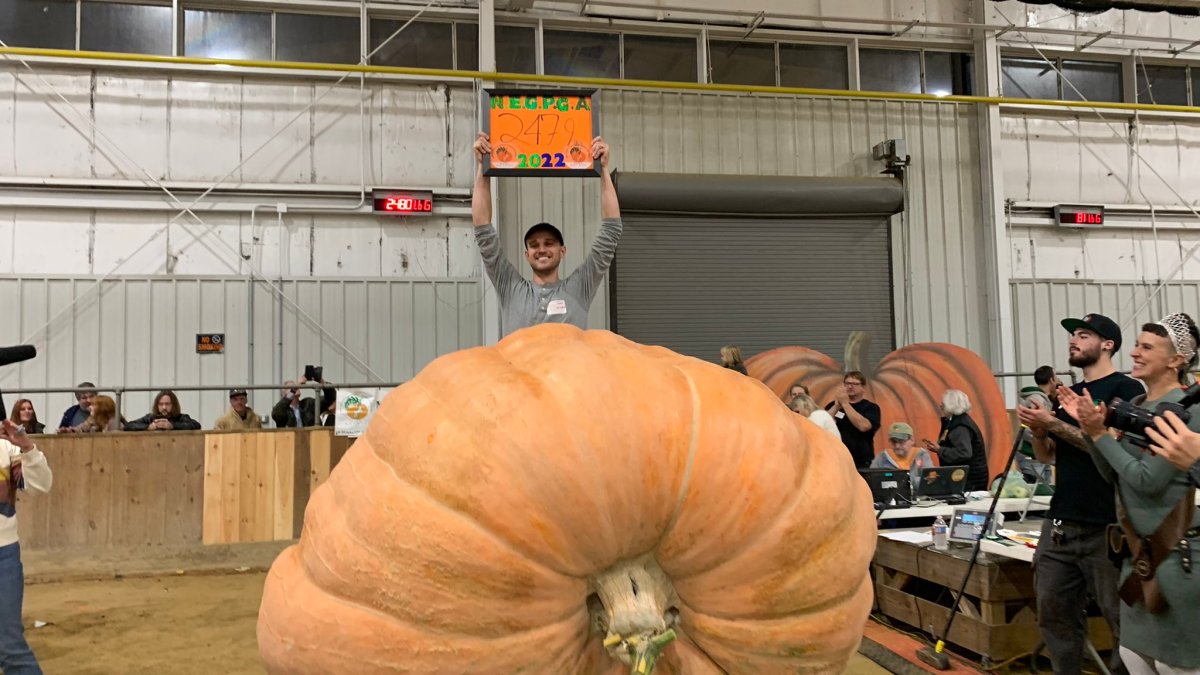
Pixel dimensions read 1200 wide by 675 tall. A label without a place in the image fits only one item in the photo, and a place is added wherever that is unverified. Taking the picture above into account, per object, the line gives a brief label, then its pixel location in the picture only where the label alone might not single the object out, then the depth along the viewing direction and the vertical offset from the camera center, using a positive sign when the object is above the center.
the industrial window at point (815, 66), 9.84 +3.99
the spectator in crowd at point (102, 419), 6.26 -0.39
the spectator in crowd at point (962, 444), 5.07 -0.60
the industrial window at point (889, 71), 9.98 +3.96
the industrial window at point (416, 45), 8.95 +3.97
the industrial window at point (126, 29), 8.34 +3.96
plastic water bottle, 3.80 -0.92
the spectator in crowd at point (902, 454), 5.01 -0.66
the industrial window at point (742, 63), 9.62 +3.97
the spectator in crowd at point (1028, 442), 3.04 -0.59
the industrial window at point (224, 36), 8.60 +3.95
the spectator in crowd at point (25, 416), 6.52 -0.36
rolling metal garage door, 8.80 +1.16
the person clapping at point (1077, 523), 2.90 -0.67
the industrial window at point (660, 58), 9.49 +3.98
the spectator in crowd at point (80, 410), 6.53 -0.33
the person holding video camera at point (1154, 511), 2.21 -0.48
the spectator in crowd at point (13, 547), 3.08 -0.73
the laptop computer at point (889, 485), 4.37 -0.75
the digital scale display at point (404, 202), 8.59 +1.96
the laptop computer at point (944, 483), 4.62 -0.78
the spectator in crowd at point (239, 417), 6.76 -0.42
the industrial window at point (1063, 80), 10.30 +3.93
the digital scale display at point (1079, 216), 9.95 +1.92
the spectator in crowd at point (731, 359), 6.21 +0.04
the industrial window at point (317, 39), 8.73 +3.96
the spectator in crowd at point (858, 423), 5.57 -0.47
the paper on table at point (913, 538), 3.96 -0.97
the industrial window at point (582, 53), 9.29 +3.98
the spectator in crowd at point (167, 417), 6.61 -0.40
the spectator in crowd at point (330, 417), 6.83 -0.44
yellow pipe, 7.58 +3.16
